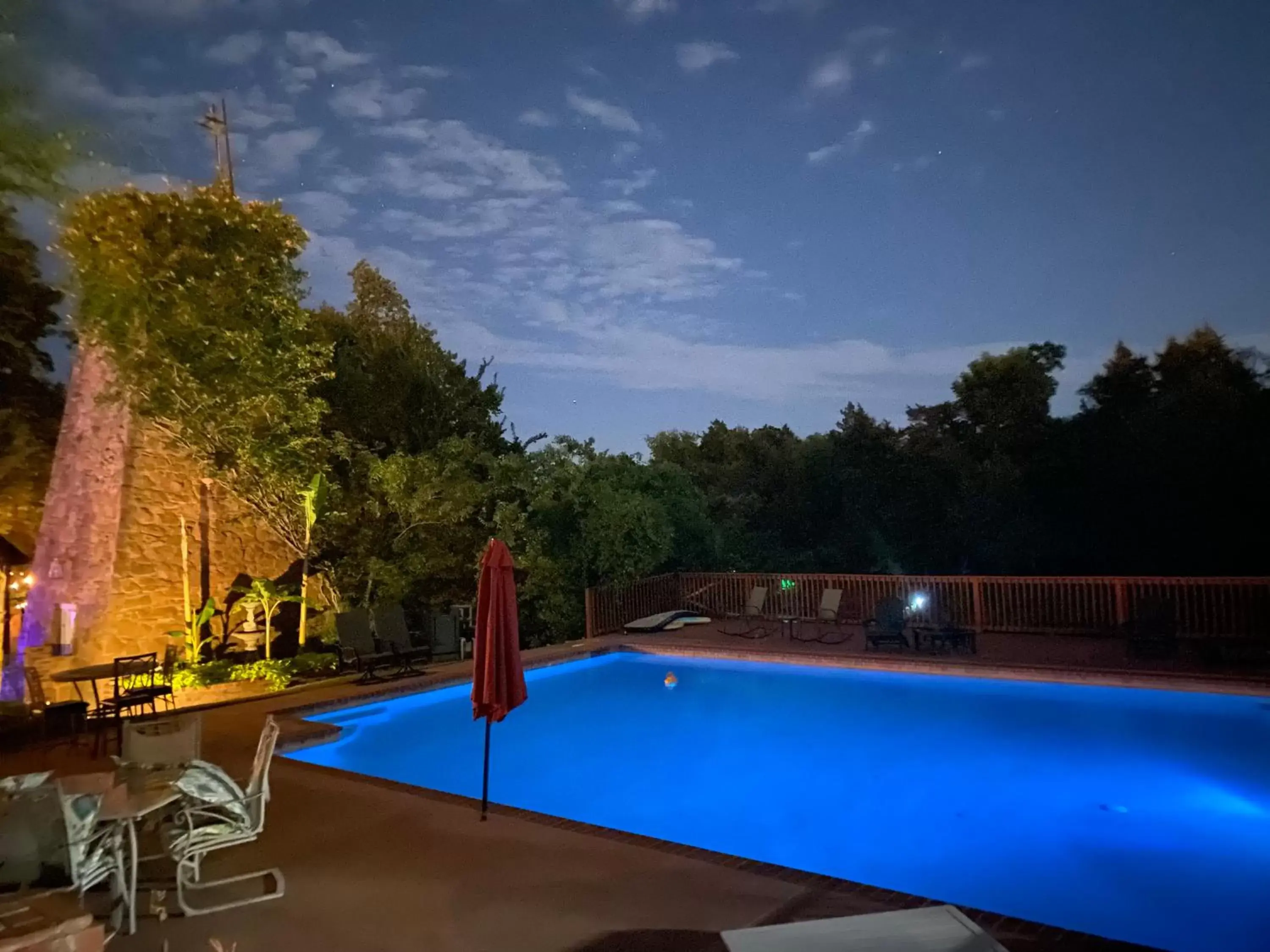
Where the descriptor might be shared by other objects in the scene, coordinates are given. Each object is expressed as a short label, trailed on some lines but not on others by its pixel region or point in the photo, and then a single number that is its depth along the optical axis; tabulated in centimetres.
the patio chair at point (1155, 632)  1084
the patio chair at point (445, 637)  1291
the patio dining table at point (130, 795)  379
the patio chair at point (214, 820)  424
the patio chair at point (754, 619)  1485
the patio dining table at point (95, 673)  788
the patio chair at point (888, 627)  1245
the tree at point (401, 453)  1346
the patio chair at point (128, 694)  771
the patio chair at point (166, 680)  792
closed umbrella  543
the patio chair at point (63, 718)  789
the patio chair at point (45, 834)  359
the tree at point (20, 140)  842
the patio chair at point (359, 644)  1090
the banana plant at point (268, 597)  1130
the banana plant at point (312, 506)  1184
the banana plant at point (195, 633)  1118
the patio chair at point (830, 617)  1414
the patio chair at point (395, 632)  1145
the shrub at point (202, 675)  1038
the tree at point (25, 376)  1076
